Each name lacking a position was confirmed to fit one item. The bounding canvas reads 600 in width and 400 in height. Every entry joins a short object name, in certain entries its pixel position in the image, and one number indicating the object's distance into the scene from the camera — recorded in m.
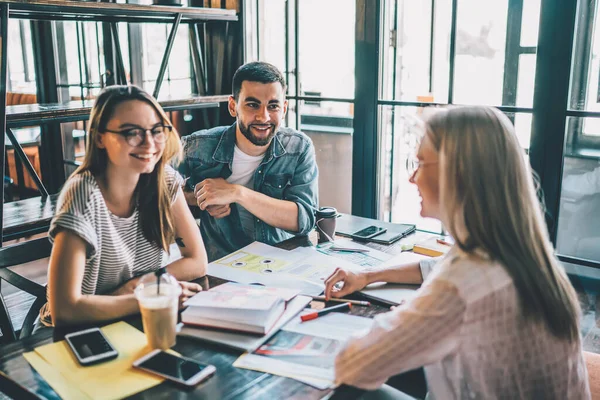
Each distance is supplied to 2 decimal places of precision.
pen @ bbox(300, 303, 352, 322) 1.26
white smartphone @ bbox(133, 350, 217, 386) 1.02
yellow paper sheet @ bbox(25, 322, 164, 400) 0.98
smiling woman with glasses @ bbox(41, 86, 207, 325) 1.27
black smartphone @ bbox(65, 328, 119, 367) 1.08
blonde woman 0.91
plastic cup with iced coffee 1.11
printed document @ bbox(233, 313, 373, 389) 1.05
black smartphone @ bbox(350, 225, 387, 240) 1.88
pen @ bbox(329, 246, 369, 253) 1.74
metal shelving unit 1.90
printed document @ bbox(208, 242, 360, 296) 1.47
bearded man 2.02
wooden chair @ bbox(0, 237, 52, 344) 1.55
